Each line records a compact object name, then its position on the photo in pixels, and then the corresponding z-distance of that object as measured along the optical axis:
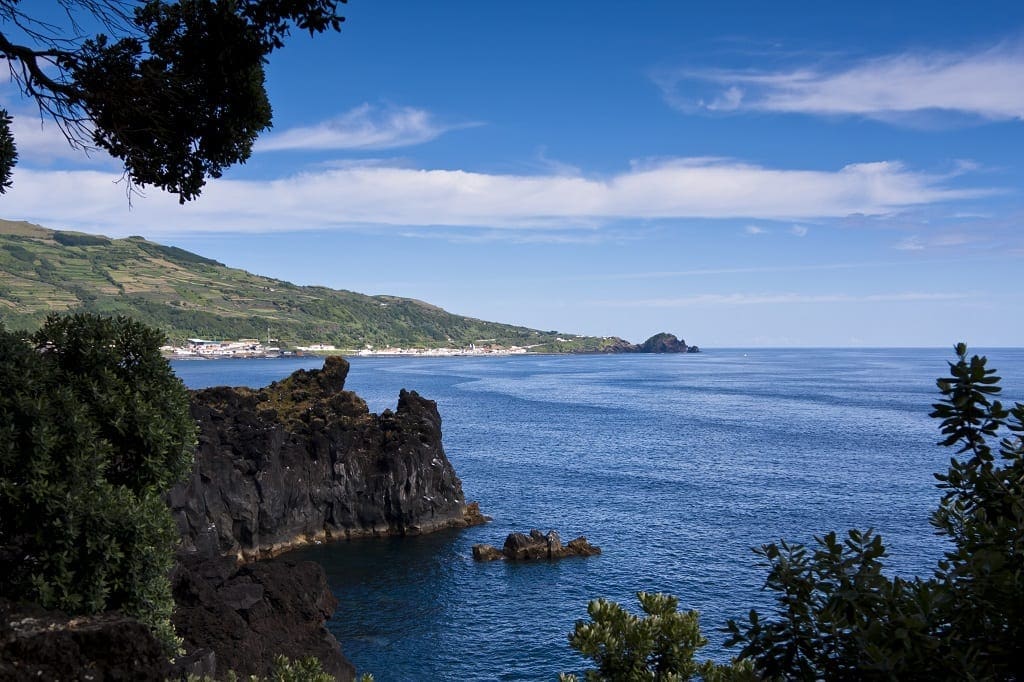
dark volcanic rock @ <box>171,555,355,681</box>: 32.22
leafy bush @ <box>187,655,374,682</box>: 19.75
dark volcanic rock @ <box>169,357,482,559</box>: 73.31
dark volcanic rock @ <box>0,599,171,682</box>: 17.42
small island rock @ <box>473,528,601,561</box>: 70.88
